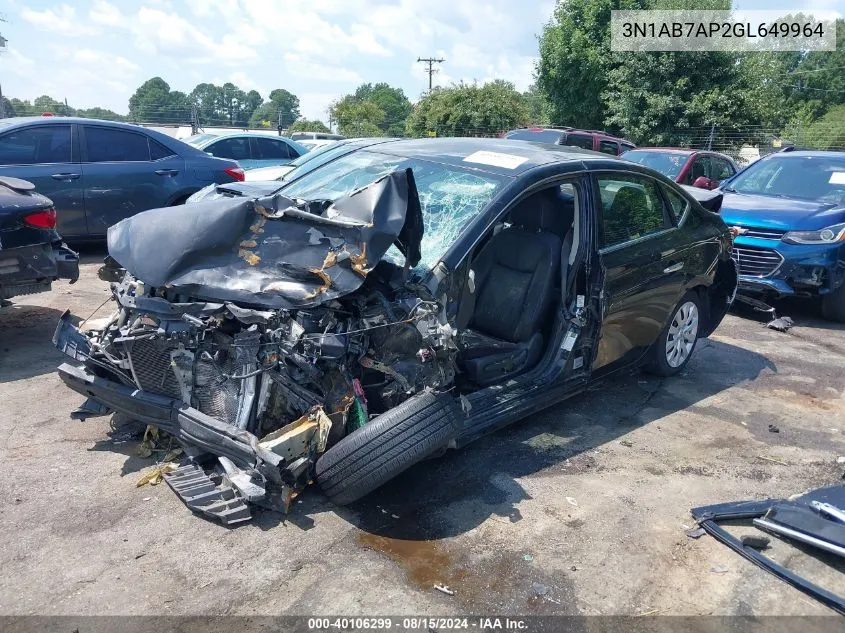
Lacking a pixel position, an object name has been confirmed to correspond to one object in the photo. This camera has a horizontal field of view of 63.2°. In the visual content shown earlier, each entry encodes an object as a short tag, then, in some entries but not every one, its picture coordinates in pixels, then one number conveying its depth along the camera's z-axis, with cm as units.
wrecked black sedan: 338
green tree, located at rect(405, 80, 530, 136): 2898
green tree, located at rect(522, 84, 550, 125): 3040
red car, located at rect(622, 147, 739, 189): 1149
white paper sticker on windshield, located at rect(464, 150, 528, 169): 429
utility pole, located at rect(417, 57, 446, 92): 4700
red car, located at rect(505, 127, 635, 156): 1419
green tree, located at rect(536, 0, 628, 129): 2625
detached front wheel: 331
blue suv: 752
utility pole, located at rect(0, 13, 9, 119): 1937
